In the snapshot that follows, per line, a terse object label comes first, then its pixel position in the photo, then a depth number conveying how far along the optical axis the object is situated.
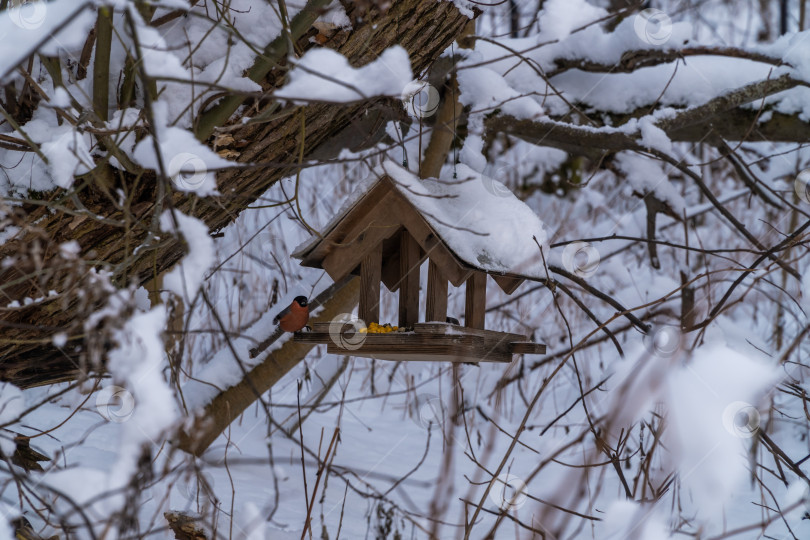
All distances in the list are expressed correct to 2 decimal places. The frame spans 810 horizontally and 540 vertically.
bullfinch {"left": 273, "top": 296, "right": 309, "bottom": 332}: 4.99
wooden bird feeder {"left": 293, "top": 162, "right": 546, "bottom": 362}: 4.51
